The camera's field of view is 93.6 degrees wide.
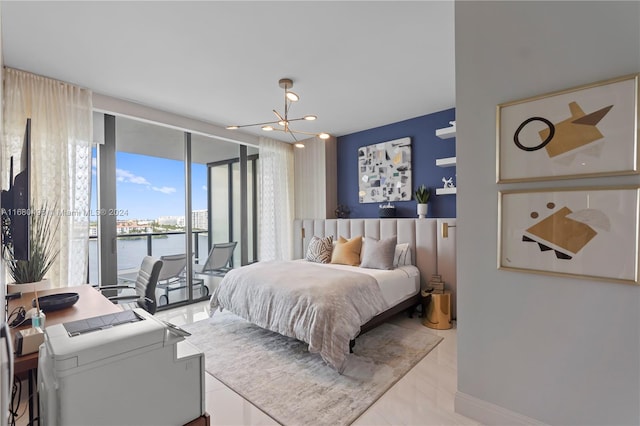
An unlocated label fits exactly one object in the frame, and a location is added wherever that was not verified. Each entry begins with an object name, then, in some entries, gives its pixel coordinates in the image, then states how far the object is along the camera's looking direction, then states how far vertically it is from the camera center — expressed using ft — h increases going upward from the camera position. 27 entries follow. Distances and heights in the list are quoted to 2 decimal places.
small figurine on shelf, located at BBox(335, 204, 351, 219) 16.51 -0.15
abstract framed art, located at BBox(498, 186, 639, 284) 4.50 -0.40
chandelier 9.70 +4.09
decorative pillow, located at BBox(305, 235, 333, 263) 13.55 -1.86
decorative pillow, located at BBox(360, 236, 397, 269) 11.67 -1.78
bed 7.91 -2.58
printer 2.91 -1.75
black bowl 5.56 -1.74
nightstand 10.75 -3.71
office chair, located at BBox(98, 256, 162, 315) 8.07 -2.19
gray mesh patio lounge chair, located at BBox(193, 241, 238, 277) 14.28 -2.44
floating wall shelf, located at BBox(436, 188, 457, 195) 12.43 +0.74
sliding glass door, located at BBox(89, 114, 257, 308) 11.28 +0.42
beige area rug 6.43 -4.22
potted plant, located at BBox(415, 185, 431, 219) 13.06 +0.42
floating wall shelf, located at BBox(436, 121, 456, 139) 11.82 +3.05
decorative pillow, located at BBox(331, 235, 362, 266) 12.73 -1.85
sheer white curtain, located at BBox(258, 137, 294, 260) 16.11 +0.49
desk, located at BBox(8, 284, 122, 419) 3.73 -1.90
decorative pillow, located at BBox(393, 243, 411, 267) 12.35 -1.92
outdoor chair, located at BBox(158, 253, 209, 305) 12.75 -2.82
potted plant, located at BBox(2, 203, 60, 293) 7.50 -1.26
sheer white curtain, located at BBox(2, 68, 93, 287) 8.70 +1.93
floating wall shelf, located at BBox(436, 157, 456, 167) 12.02 +1.90
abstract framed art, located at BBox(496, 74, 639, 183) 4.51 +1.23
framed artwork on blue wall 14.23 +1.88
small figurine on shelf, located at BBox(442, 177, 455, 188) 12.82 +1.09
